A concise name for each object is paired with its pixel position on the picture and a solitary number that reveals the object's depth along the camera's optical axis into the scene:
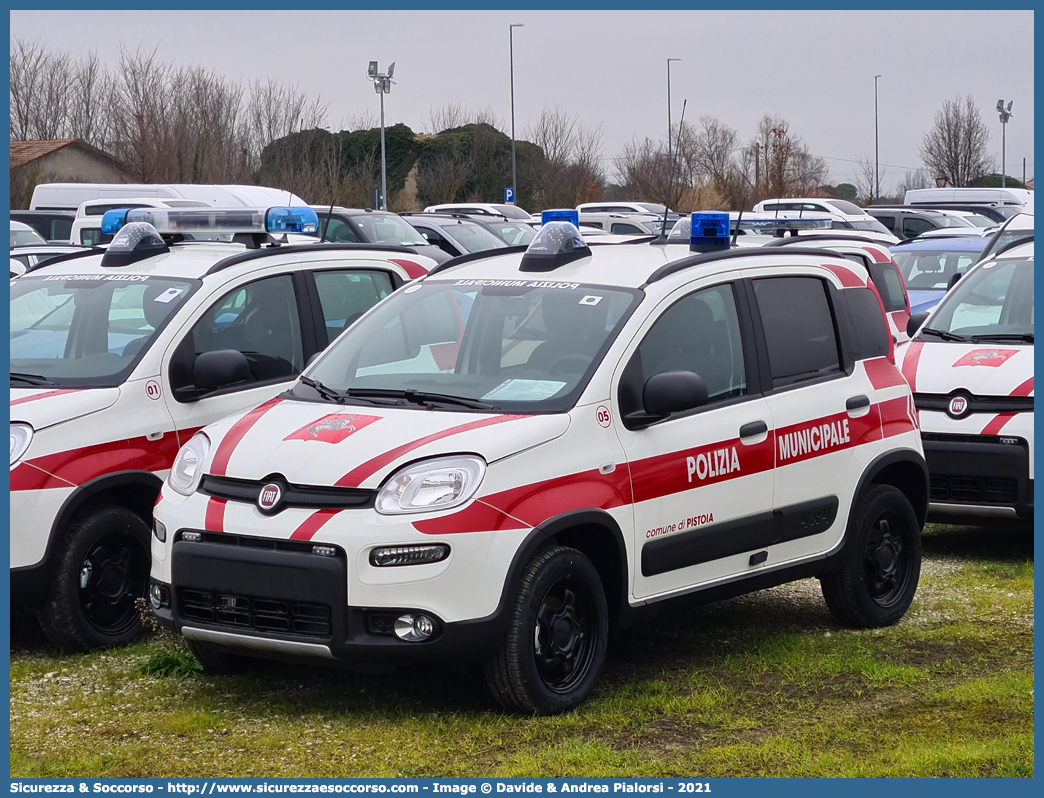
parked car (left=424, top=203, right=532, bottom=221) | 34.20
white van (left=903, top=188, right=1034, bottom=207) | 38.34
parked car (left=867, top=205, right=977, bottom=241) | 28.33
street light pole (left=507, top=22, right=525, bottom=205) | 48.44
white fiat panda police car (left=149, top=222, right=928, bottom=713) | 5.03
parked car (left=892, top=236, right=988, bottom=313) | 15.13
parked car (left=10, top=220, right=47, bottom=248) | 18.31
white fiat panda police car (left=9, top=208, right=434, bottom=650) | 6.05
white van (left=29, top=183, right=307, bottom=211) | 24.70
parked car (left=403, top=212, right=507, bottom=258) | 21.84
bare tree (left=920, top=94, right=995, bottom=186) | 59.81
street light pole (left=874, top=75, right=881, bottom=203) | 59.72
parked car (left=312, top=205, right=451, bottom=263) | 19.05
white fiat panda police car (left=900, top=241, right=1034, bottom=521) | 8.05
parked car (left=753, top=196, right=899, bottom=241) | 29.17
